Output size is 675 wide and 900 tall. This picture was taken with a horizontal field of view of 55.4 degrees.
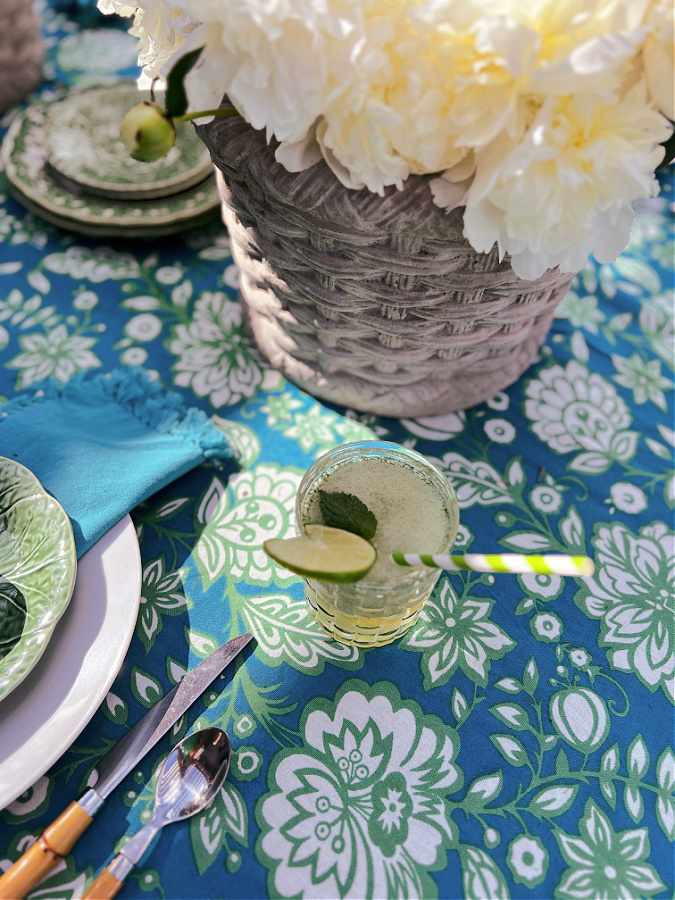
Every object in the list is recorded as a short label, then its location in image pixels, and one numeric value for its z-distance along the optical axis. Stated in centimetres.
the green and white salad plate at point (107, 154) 74
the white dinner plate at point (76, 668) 41
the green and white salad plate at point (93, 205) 74
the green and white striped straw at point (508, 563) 37
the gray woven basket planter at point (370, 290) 42
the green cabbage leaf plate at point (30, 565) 42
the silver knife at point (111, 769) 39
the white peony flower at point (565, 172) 35
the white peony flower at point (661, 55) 33
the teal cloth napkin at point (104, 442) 54
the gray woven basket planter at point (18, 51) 83
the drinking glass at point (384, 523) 45
